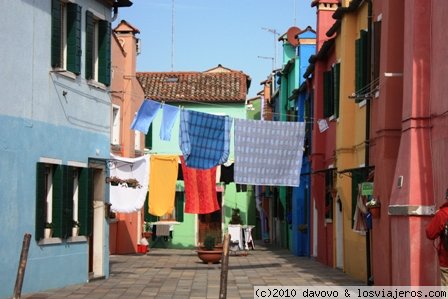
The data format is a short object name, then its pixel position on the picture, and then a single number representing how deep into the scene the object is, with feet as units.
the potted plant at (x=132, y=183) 74.07
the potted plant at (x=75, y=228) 62.80
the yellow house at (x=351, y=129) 67.72
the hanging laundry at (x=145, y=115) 71.56
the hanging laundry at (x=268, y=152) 74.38
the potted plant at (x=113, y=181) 69.82
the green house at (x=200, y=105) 142.61
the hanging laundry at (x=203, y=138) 72.33
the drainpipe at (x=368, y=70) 63.82
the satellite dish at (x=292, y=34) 142.10
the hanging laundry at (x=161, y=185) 96.37
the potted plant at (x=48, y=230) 58.14
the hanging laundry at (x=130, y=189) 91.35
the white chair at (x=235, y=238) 116.47
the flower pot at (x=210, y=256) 90.38
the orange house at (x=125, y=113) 106.83
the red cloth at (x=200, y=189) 94.07
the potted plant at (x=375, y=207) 55.62
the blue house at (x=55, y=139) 52.47
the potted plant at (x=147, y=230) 126.84
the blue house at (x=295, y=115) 107.96
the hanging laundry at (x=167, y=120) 71.68
